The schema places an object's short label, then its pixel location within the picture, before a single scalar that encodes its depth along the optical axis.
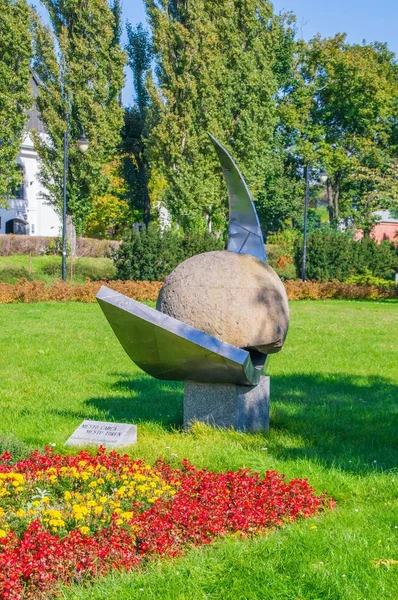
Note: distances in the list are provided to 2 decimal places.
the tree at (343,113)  42.97
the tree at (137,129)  39.25
